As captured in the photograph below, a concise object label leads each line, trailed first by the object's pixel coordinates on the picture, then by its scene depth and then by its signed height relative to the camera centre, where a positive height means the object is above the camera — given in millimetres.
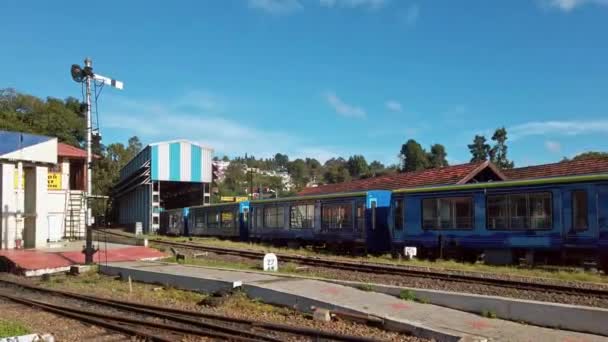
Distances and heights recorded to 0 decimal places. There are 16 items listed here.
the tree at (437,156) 102188 +7176
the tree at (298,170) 183000 +8725
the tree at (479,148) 83250 +6847
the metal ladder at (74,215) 38844 -1163
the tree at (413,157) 101250 +6831
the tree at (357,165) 137750 +7543
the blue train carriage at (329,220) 23359 -1105
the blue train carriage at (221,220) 36094 -1638
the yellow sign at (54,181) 37625 +1140
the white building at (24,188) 26000 +490
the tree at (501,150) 79188 +6255
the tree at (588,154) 65000 +4650
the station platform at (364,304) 8453 -2019
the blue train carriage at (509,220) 16094 -806
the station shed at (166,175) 56500 +2293
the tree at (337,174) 129163 +4995
